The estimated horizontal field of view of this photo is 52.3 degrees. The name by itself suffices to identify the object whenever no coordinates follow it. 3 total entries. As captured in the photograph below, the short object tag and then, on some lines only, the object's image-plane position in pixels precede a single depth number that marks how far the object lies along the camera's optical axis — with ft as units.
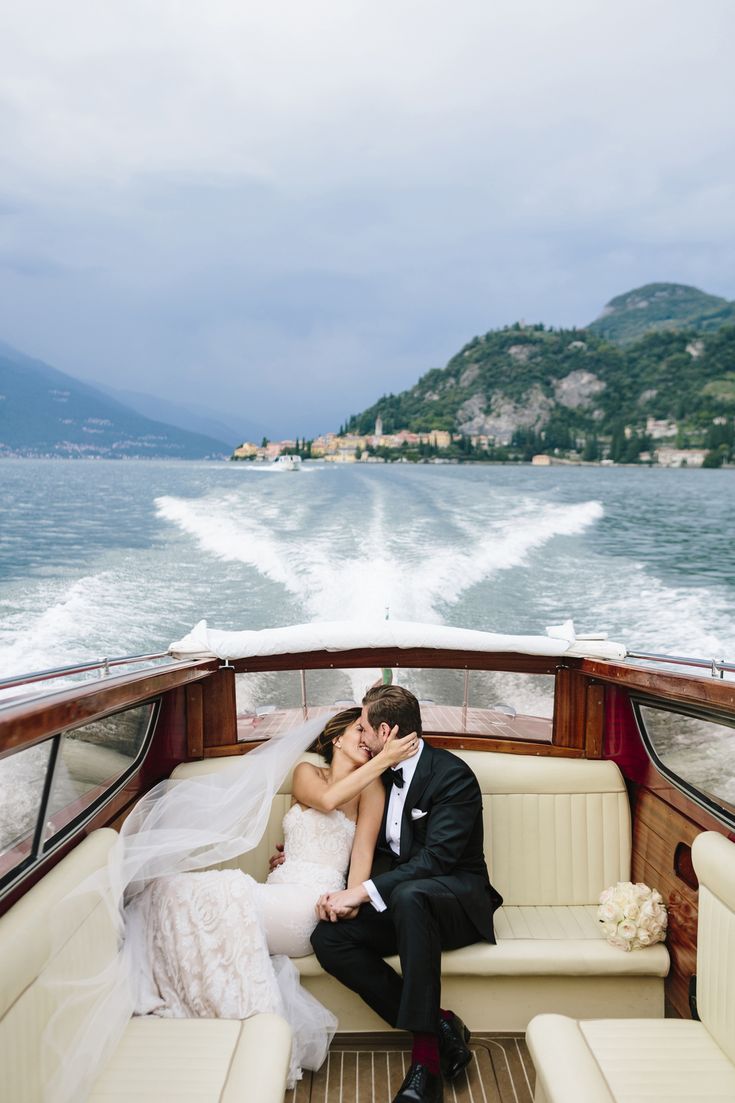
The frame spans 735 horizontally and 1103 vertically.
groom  6.39
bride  6.27
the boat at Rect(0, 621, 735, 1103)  5.27
